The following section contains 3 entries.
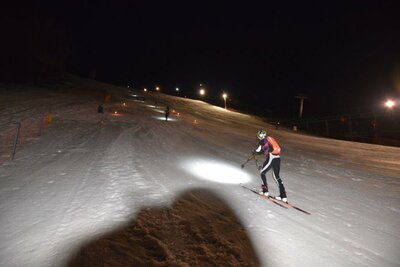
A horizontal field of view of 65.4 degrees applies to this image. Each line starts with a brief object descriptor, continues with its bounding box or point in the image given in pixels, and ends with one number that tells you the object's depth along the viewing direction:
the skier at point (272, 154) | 10.86
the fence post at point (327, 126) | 44.68
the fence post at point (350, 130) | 41.20
